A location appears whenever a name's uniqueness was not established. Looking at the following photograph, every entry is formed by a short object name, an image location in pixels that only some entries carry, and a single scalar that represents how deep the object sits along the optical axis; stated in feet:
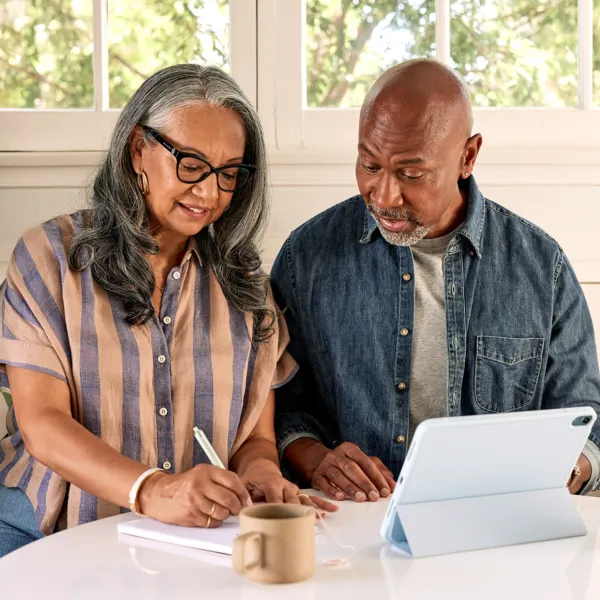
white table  5.95
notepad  6.35
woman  7.46
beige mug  5.95
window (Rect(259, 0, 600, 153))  9.64
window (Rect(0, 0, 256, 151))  9.66
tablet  6.20
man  8.06
